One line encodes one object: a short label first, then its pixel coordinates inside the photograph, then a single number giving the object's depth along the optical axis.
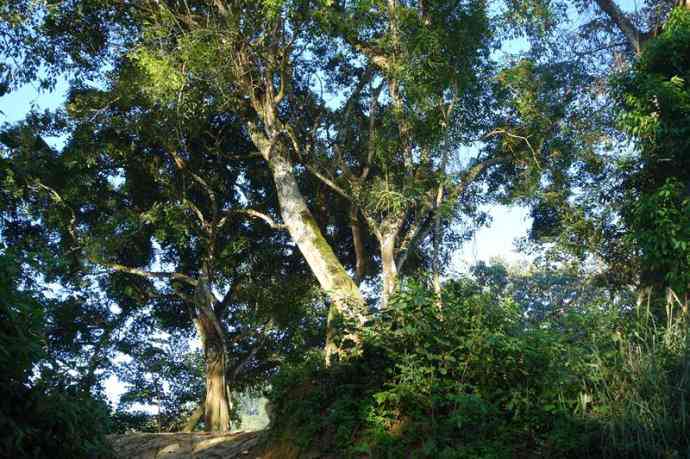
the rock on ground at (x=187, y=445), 8.04
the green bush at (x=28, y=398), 3.54
